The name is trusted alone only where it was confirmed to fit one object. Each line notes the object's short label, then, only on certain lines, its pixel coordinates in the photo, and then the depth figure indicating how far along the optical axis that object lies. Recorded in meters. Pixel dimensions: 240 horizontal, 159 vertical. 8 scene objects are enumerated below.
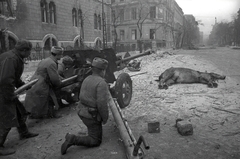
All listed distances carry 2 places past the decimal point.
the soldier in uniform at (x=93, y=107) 3.66
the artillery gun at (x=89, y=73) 5.75
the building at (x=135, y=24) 42.91
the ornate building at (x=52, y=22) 18.00
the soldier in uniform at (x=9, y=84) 3.67
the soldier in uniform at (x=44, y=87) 5.06
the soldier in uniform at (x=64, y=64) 6.04
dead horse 7.95
